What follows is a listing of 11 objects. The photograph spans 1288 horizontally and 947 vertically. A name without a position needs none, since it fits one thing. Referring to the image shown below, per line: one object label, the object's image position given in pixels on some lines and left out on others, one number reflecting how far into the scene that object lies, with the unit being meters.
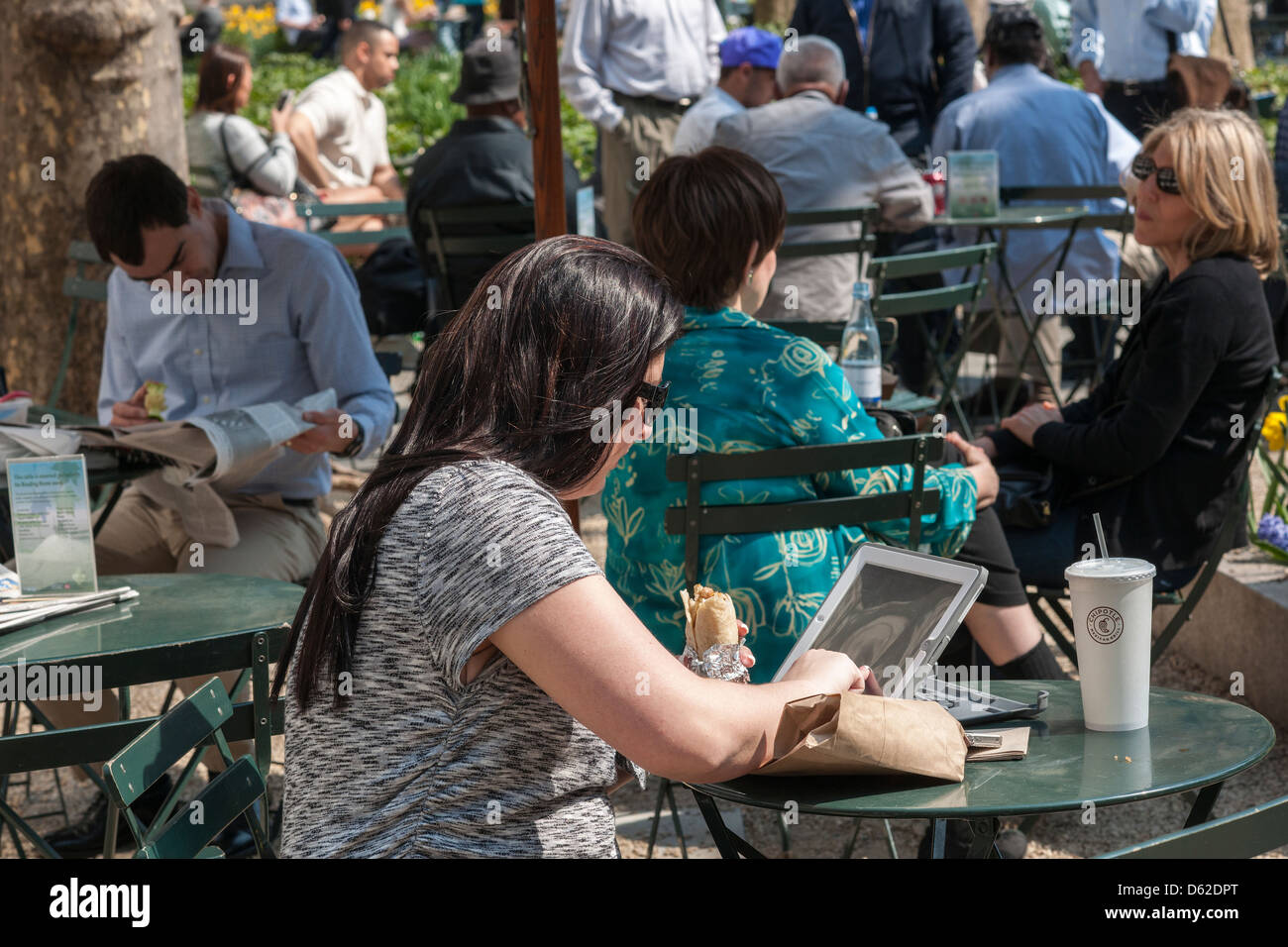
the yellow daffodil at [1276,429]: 4.00
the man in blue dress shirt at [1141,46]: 7.68
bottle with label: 4.05
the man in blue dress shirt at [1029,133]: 6.31
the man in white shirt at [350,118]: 8.05
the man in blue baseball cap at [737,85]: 6.49
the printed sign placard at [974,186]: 5.93
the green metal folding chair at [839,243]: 5.19
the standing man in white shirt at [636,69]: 7.30
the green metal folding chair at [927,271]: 4.75
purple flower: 3.99
